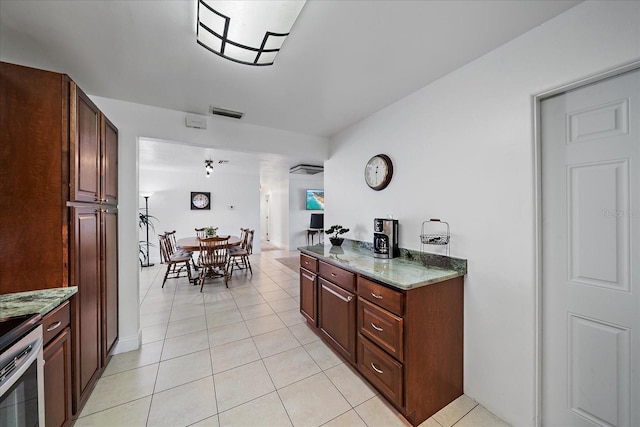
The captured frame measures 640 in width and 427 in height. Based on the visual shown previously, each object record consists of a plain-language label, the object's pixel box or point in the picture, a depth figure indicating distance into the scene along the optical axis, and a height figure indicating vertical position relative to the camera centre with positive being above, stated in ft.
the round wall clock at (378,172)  7.90 +1.45
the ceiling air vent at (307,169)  18.25 +3.52
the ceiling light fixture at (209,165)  16.34 +3.45
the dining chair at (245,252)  15.72 -2.64
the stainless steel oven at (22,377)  2.82 -2.13
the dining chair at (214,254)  13.56 -2.41
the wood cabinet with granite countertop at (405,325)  4.93 -2.67
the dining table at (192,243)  13.85 -1.85
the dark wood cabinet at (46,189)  4.29 +0.51
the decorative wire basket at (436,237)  5.99 -0.66
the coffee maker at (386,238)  7.38 -0.83
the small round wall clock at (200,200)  22.43 +1.37
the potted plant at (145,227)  19.11 -1.10
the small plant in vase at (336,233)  9.80 -0.83
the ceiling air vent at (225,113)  8.17 +3.66
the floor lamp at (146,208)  19.62 +0.58
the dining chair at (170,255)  14.12 -2.65
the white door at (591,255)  3.82 -0.79
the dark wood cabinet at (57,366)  3.90 -2.69
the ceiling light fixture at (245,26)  3.78 +3.35
